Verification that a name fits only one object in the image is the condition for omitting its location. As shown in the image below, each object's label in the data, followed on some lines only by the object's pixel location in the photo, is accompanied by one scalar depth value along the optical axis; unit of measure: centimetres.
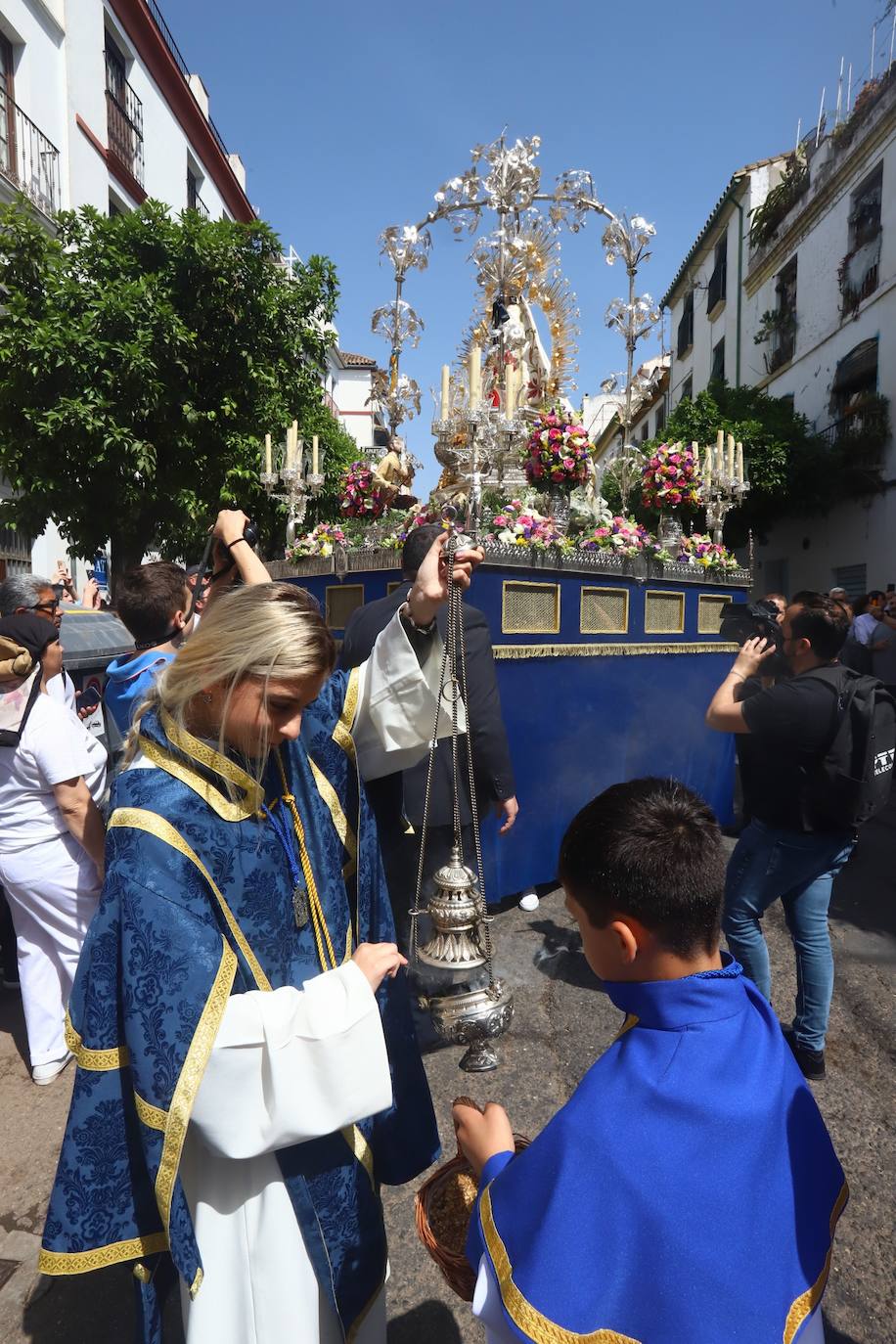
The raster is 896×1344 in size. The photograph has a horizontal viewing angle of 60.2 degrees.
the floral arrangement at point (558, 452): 484
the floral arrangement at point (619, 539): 490
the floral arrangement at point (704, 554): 574
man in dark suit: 316
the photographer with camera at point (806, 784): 281
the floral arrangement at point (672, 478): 583
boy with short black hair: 100
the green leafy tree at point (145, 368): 923
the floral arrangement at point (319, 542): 495
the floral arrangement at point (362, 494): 586
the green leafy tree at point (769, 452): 1461
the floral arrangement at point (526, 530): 438
